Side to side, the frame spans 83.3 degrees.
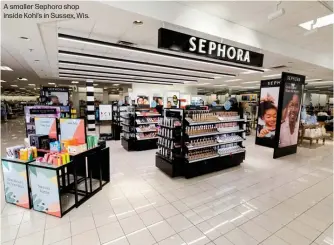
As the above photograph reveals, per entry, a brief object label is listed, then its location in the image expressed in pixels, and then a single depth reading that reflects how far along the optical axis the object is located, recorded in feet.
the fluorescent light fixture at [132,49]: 14.10
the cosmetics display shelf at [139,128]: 22.90
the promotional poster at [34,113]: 19.23
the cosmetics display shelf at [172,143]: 14.66
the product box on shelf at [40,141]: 11.21
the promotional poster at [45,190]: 9.69
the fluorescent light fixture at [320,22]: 12.65
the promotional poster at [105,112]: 28.25
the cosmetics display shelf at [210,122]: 14.45
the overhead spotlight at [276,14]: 9.86
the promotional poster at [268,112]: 20.16
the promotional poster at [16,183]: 10.32
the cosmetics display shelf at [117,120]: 28.55
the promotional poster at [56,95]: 31.53
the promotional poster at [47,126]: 11.69
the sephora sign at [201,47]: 9.87
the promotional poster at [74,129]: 11.43
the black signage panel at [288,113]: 19.47
